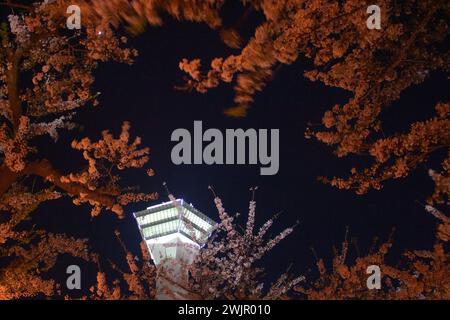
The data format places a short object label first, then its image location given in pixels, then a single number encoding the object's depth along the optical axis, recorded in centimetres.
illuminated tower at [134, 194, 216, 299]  2214
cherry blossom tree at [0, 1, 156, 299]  1148
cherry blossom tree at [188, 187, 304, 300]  1878
